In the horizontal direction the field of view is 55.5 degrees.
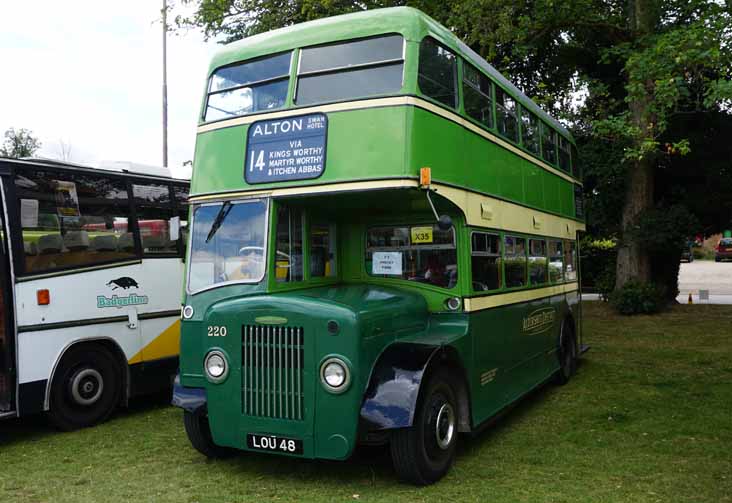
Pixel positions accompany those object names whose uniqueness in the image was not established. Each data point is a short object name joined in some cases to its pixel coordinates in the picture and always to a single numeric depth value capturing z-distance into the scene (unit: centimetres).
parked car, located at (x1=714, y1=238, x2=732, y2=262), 5519
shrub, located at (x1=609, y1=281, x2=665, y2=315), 1850
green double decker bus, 558
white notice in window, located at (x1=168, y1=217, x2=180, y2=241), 890
